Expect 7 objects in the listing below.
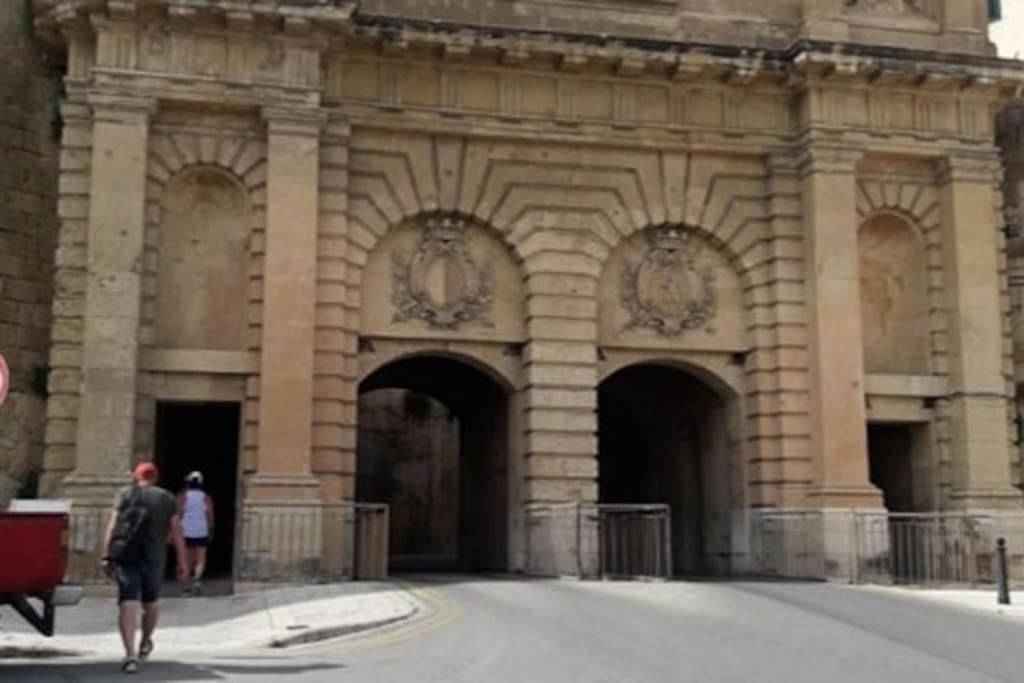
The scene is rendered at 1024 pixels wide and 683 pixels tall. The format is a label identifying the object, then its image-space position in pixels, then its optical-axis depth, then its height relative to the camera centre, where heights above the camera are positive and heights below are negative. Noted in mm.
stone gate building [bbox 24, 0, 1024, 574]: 20344 +4985
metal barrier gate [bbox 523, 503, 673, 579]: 20875 -231
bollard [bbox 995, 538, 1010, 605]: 16859 -640
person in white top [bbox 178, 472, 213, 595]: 18344 +97
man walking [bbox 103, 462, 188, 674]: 11070 -284
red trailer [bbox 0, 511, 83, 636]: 10773 -301
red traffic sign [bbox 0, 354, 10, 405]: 11695 +1361
